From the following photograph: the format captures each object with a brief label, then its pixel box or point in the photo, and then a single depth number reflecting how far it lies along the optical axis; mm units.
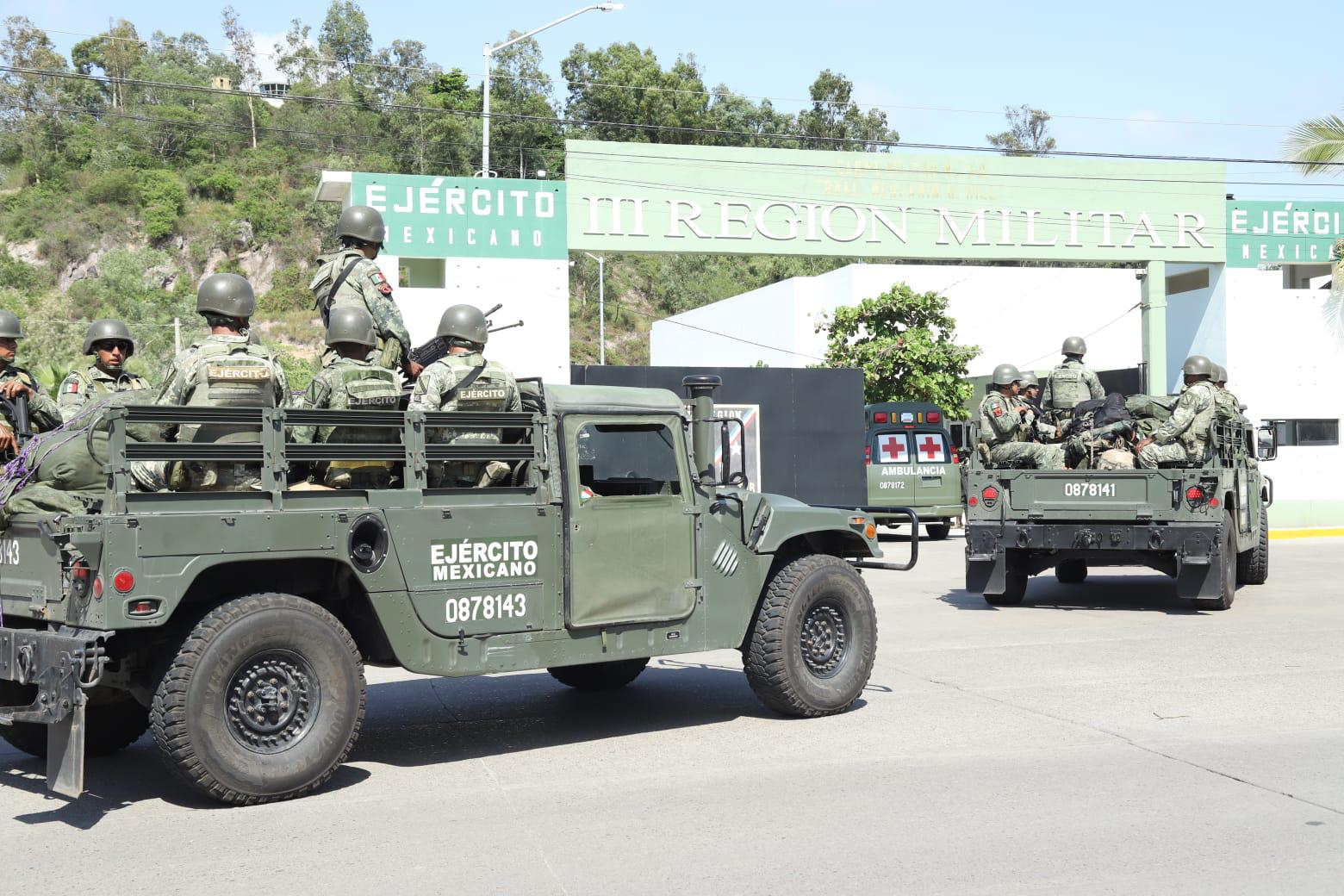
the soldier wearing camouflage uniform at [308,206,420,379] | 7660
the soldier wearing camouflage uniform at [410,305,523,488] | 6957
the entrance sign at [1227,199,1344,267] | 27938
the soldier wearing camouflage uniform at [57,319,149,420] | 8711
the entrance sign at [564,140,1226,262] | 23656
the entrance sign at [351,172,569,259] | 22344
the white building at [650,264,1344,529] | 27156
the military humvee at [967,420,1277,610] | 12484
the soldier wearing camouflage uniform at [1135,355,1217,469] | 12883
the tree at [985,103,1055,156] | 85812
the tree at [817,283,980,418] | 29938
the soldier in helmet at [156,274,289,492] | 6230
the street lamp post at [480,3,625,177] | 25844
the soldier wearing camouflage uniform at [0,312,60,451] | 8000
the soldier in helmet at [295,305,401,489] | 6656
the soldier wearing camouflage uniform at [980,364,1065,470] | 13398
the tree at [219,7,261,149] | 95625
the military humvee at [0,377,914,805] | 5707
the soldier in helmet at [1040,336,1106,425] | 13984
